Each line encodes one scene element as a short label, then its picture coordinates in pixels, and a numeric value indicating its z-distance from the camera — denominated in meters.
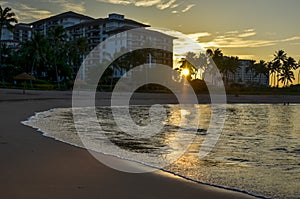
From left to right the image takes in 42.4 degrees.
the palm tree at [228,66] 104.31
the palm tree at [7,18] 66.31
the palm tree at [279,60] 118.12
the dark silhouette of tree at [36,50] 69.25
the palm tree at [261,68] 117.38
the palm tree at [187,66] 98.31
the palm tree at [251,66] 120.25
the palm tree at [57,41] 74.62
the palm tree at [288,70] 118.19
